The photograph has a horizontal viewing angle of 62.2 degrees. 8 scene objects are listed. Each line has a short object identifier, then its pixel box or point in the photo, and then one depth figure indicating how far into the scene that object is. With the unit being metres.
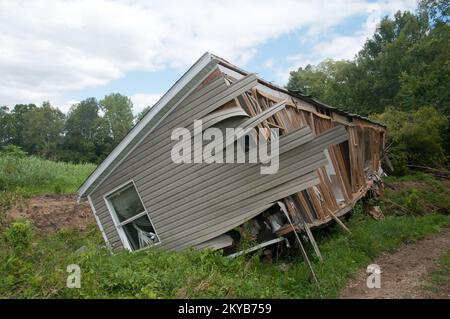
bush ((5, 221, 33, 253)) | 7.31
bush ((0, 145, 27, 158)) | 26.93
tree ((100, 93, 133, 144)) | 80.78
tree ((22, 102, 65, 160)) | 68.12
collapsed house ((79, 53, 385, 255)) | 8.04
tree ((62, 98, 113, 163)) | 55.94
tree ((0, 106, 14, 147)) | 71.38
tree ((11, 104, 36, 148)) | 71.21
